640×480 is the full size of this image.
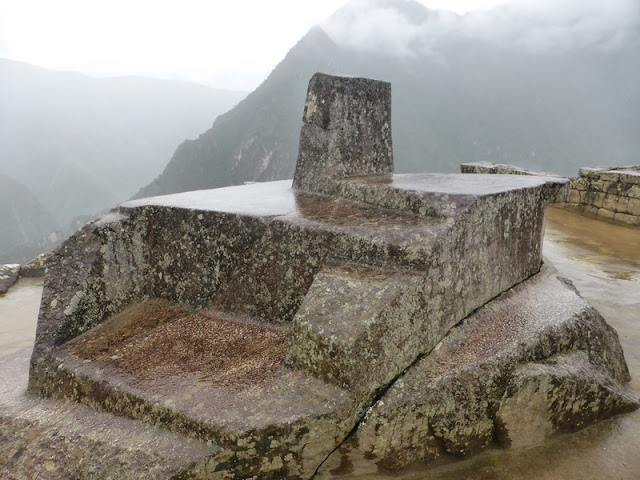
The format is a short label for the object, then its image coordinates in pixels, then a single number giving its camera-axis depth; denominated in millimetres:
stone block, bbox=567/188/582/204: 9672
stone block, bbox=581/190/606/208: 9125
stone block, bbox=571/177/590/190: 9508
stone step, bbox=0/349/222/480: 1845
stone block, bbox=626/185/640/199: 8352
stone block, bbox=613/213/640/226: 8367
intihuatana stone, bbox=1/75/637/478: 2002
